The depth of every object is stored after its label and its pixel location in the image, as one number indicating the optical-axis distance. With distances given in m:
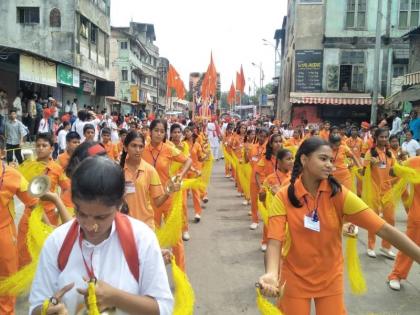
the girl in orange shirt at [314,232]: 2.98
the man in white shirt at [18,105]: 15.36
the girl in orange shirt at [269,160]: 7.00
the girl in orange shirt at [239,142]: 12.15
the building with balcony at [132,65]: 48.72
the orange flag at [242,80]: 24.39
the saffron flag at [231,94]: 26.51
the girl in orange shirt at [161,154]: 5.69
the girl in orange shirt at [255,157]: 8.08
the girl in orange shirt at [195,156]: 8.76
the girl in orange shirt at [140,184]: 4.07
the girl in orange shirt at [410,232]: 5.06
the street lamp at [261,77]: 52.59
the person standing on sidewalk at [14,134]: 12.69
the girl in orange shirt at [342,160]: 7.71
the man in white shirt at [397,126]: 18.41
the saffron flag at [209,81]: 19.45
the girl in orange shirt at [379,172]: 6.60
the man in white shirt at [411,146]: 10.60
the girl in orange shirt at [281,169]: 5.59
